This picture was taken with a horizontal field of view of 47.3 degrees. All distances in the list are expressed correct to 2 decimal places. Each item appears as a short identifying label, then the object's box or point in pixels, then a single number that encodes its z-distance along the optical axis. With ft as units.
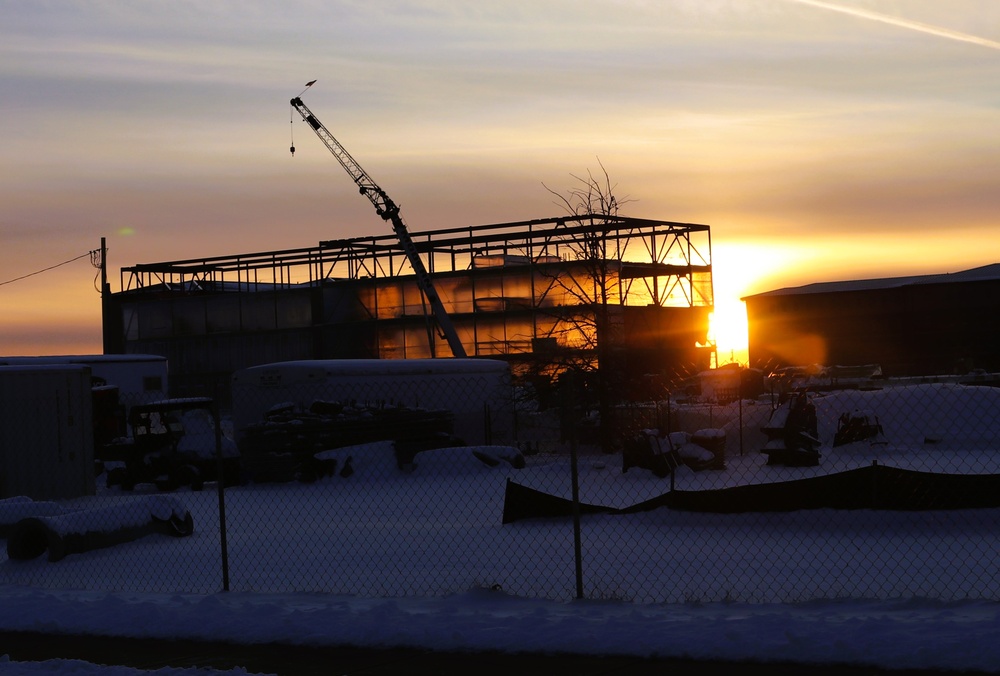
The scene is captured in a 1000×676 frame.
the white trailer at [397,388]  111.45
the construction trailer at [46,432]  77.87
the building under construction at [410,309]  227.20
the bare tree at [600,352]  113.29
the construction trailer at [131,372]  145.69
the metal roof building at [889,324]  260.62
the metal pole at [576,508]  32.99
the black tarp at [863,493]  48.57
